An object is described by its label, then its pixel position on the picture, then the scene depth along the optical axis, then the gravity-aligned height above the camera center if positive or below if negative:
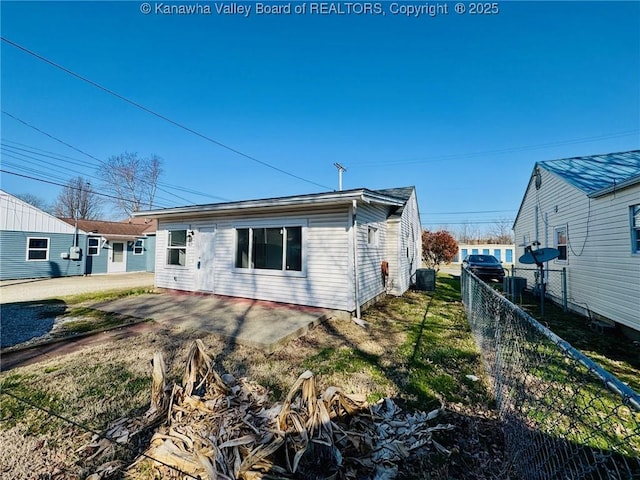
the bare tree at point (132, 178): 26.66 +7.28
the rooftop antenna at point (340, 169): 13.30 +4.05
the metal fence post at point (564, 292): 8.51 -1.30
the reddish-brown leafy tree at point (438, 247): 21.34 +0.30
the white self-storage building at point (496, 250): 30.74 +0.09
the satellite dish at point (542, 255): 7.65 -0.12
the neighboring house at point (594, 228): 5.78 +0.66
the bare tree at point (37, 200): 35.08 +6.76
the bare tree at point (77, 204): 32.62 +5.62
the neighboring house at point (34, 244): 14.26 +0.36
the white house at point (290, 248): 7.00 +0.07
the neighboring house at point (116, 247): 17.80 +0.20
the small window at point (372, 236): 8.31 +0.48
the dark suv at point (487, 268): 14.94 -0.98
